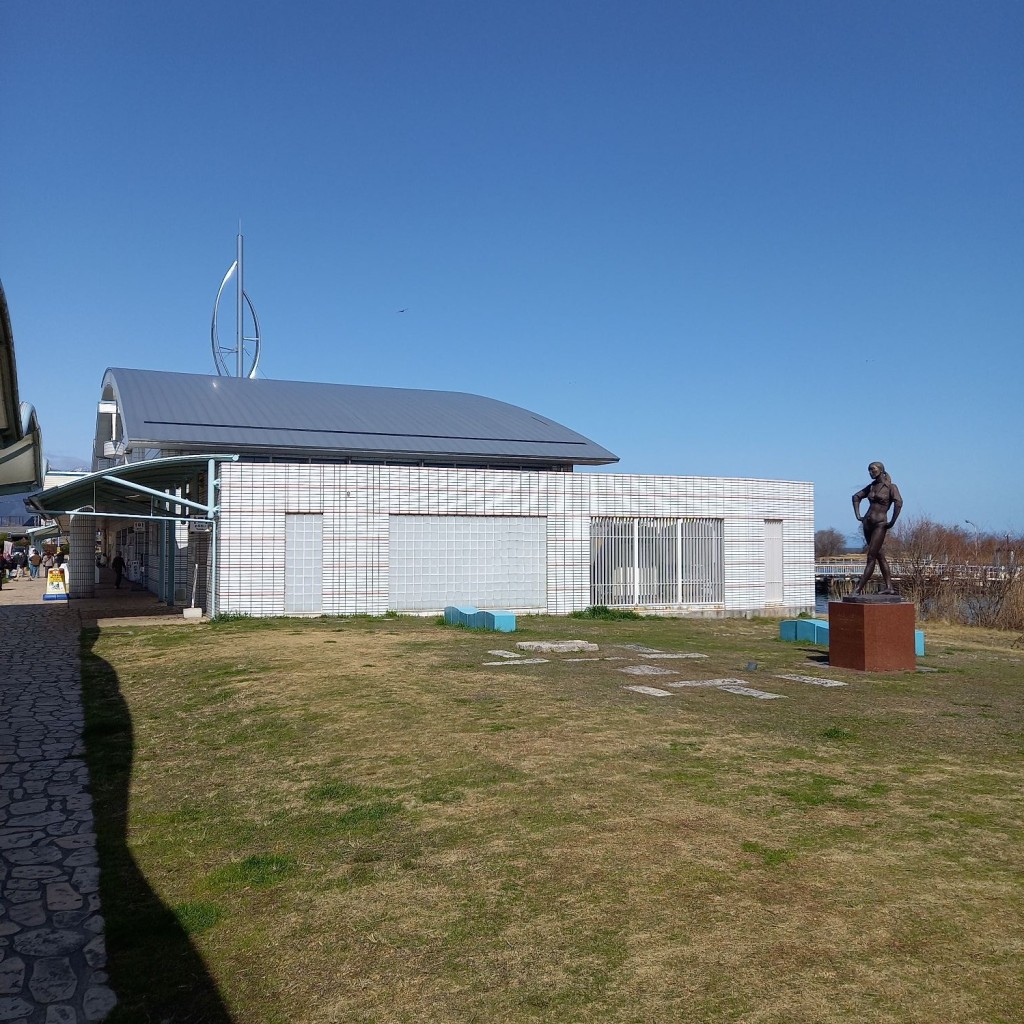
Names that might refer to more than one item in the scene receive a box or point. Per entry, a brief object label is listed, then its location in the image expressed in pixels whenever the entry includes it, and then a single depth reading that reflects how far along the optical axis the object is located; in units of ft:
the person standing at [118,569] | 118.73
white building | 67.77
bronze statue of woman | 44.04
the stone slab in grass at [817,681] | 37.65
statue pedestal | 41.23
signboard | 91.20
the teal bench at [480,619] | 58.54
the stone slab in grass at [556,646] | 48.34
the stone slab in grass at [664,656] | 45.52
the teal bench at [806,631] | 55.01
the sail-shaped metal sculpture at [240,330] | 122.21
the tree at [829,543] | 328.82
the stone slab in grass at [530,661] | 43.50
